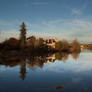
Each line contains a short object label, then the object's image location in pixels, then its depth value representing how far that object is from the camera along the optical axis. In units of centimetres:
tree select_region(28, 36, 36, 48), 6119
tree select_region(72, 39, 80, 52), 9556
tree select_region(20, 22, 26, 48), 5179
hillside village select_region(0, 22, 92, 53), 4912
